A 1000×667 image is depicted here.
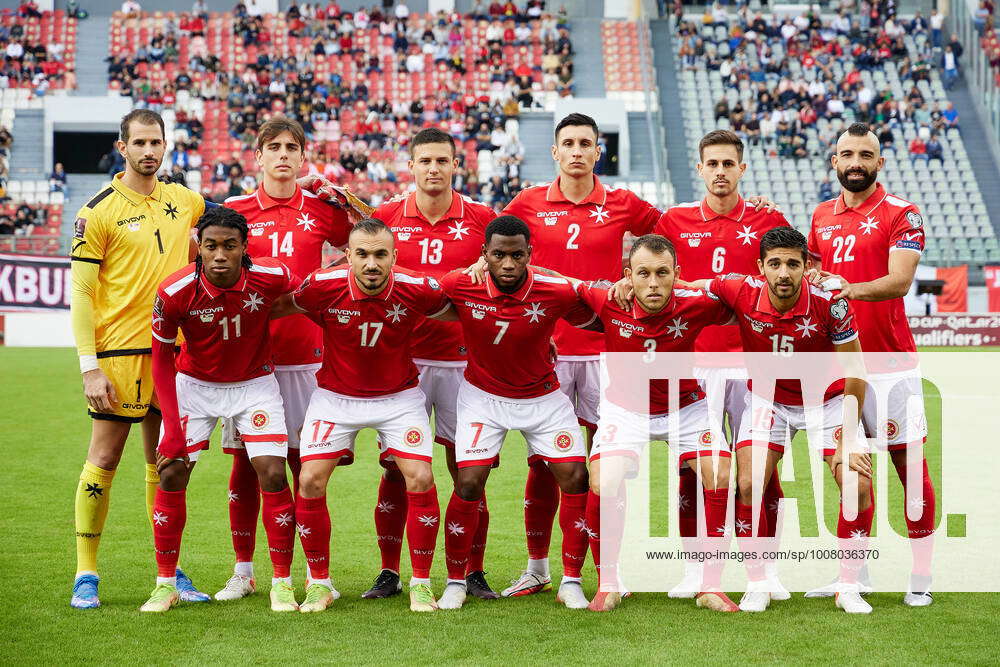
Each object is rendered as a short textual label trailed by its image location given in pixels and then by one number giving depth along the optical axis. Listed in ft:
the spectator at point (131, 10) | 108.58
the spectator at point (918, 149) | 95.40
